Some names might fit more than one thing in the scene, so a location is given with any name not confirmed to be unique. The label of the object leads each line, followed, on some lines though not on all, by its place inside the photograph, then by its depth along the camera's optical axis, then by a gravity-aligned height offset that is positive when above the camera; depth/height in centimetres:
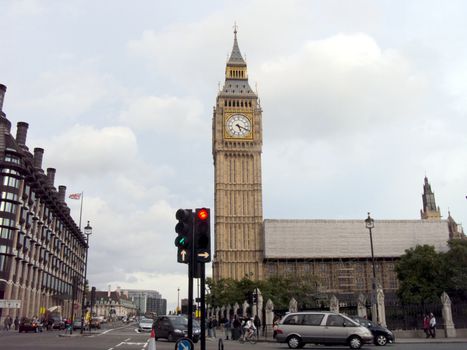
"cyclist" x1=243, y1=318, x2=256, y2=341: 3045 -119
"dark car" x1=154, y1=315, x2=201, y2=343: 2905 -100
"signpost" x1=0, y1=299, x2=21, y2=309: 5841 +73
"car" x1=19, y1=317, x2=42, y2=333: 4656 -133
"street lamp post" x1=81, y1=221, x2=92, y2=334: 4379 +680
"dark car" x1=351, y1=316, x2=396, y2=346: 2702 -129
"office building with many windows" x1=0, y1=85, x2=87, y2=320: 6575 +1175
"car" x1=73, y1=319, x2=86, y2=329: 5561 -153
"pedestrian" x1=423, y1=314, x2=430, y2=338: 3285 -102
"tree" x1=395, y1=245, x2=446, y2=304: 6562 +435
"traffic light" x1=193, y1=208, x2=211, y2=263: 1180 +167
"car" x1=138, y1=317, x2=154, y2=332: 4523 -139
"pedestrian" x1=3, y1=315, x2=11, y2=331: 5303 -138
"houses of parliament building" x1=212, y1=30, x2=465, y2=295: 10944 +1597
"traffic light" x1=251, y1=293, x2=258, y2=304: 3437 +80
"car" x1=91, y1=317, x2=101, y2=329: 6089 -157
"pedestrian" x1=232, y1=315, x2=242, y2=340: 3472 -129
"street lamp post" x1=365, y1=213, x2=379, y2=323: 3127 +79
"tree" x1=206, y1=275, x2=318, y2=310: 7600 +294
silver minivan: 2284 -95
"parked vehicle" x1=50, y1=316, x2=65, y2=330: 5700 -139
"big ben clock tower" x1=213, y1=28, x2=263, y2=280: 10838 +2664
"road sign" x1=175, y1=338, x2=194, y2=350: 1140 -74
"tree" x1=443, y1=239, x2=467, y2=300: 6175 +530
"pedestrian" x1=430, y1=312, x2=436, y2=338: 3203 -106
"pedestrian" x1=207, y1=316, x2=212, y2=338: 4182 -138
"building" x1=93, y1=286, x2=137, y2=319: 18704 +113
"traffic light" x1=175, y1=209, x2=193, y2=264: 1178 +170
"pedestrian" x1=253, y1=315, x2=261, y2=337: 3509 -80
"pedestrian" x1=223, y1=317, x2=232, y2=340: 3896 -117
